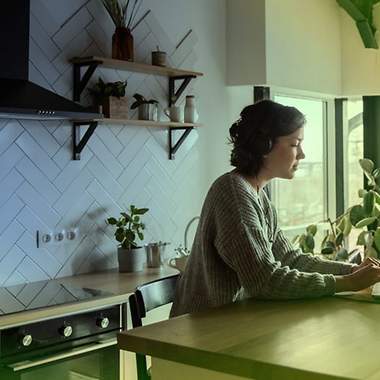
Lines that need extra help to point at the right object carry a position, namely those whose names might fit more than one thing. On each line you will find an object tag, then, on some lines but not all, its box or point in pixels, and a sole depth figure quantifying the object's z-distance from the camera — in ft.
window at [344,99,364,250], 15.66
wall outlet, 9.86
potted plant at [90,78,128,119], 10.30
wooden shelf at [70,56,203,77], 9.96
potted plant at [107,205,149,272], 10.61
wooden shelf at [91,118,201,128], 10.29
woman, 5.99
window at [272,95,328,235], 14.62
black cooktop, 8.10
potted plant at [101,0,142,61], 10.49
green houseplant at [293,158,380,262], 10.71
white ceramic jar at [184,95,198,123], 11.72
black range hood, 8.41
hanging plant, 13.85
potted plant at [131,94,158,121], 10.96
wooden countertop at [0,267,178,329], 7.64
